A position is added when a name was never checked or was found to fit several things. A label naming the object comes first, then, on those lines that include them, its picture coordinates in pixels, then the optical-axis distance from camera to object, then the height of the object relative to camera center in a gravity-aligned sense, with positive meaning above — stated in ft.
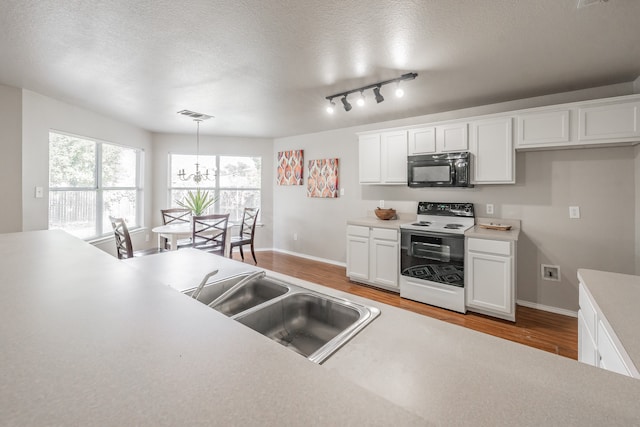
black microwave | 10.20 +1.71
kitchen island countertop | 1.22 -0.84
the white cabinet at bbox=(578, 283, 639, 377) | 2.87 -1.60
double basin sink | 3.76 -1.41
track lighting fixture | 8.22 +4.01
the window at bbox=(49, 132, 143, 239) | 11.37 +1.30
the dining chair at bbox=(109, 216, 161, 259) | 10.43 -1.11
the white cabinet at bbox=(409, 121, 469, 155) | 10.36 +2.92
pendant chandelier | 12.37 +4.38
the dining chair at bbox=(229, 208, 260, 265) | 14.45 -1.14
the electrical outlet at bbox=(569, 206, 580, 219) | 9.32 +0.11
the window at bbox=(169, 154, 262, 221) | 17.15 +2.02
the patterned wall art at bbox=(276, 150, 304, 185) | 17.03 +2.88
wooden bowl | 12.66 +0.06
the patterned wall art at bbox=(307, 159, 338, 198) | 15.43 +2.02
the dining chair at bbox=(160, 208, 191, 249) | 15.07 -0.16
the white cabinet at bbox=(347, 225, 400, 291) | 11.27 -1.74
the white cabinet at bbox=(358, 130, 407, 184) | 11.84 +2.49
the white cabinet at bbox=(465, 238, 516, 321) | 8.76 -2.01
